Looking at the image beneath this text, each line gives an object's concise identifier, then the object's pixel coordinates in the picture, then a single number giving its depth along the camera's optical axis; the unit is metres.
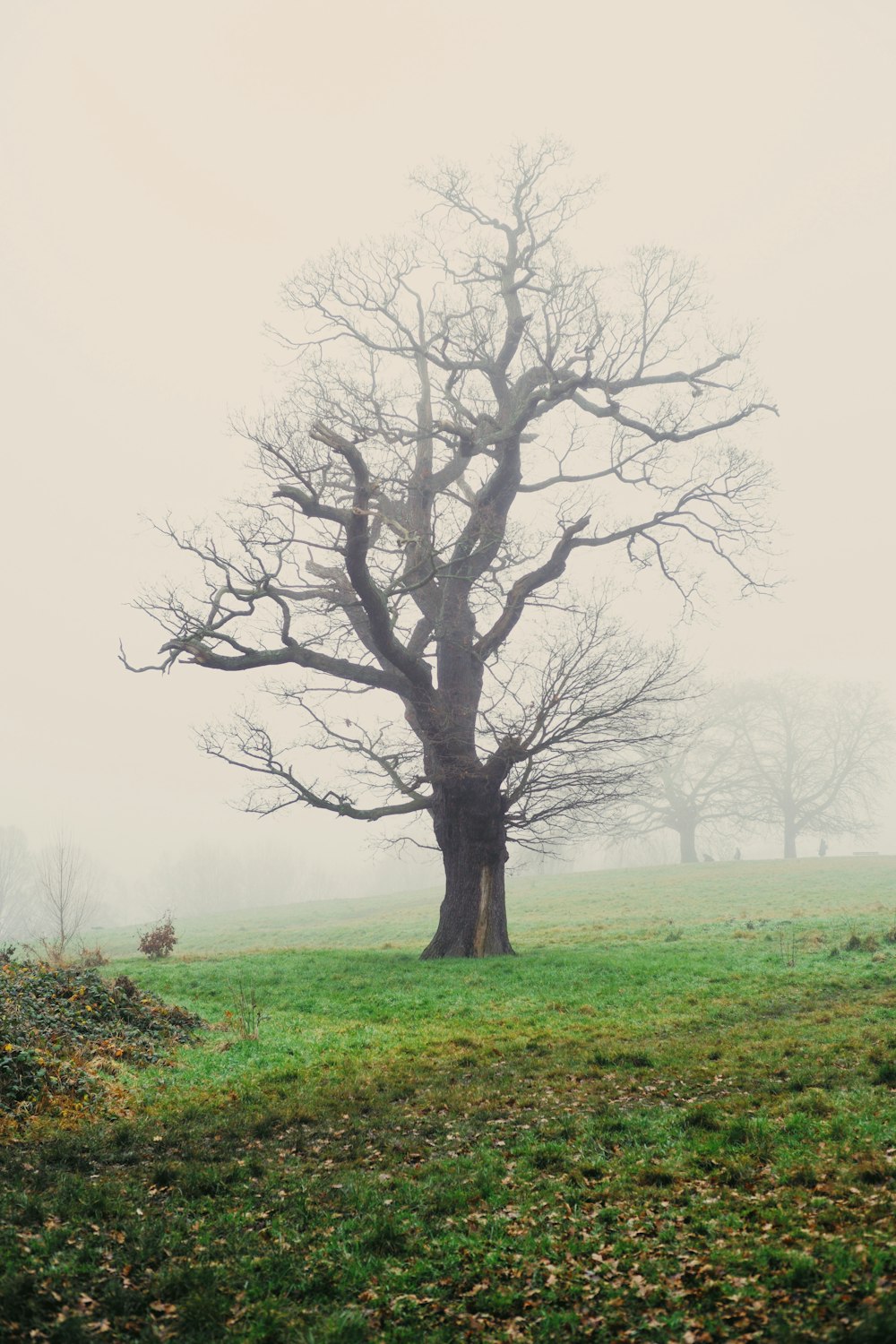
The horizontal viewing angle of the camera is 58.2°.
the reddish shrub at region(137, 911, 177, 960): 25.91
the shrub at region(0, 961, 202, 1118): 9.23
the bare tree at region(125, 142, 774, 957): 19.31
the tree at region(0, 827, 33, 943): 73.56
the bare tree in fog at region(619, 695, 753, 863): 59.44
